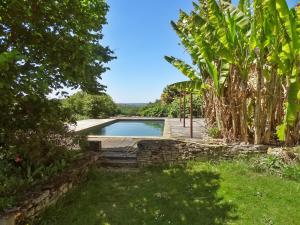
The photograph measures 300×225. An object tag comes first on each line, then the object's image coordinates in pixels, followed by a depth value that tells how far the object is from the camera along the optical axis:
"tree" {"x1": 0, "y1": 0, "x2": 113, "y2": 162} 4.15
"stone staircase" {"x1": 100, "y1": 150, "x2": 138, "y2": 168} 6.07
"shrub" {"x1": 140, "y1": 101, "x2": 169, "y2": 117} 21.63
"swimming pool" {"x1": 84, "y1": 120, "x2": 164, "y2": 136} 12.59
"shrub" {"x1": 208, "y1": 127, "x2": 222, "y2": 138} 7.42
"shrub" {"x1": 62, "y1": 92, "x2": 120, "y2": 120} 18.66
